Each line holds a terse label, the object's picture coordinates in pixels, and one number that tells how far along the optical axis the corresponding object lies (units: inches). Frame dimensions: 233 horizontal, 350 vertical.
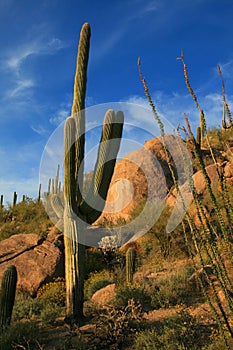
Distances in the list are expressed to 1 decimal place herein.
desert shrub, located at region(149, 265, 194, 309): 285.9
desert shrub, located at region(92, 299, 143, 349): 215.3
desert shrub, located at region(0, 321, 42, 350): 226.1
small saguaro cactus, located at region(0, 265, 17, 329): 267.9
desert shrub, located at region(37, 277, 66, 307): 356.2
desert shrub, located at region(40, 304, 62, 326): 281.7
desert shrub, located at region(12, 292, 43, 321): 308.7
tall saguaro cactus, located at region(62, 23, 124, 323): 270.4
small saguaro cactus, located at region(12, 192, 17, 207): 818.5
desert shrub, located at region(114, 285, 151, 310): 292.3
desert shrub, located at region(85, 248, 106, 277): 477.4
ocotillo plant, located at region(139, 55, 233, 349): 79.9
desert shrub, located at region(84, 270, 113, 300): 370.4
